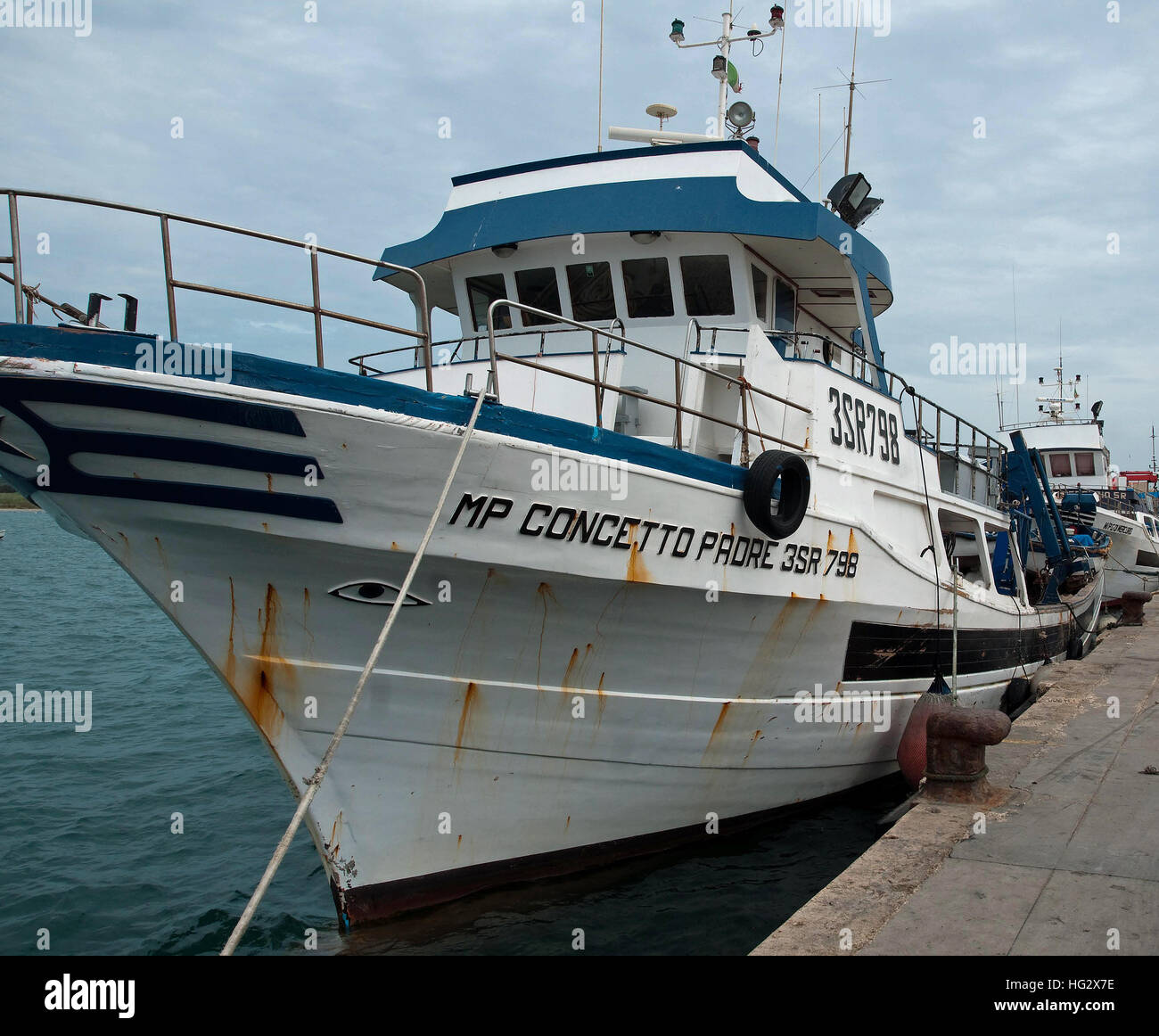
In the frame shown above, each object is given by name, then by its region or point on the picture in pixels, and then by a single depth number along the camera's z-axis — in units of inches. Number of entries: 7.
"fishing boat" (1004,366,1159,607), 867.4
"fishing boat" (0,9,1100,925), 169.6
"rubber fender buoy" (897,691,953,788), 280.2
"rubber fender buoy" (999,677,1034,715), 416.2
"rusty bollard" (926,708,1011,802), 223.1
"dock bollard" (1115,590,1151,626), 626.4
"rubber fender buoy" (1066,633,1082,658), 535.8
